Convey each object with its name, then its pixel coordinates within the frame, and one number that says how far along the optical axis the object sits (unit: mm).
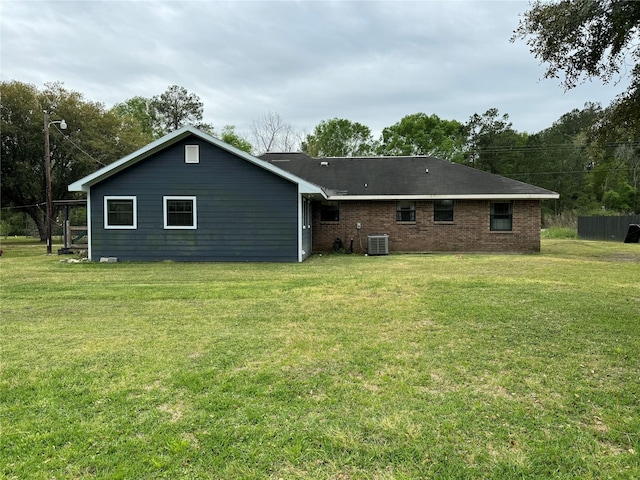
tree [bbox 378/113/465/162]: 42312
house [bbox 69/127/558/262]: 13469
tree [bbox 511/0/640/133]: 6270
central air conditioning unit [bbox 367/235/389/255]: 16094
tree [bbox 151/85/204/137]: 43156
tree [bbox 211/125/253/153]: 40938
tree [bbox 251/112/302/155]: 36500
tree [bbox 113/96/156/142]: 44125
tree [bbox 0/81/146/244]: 27000
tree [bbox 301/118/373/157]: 43531
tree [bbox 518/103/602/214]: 44250
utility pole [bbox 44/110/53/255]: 18169
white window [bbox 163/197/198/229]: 13625
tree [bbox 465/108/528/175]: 44812
